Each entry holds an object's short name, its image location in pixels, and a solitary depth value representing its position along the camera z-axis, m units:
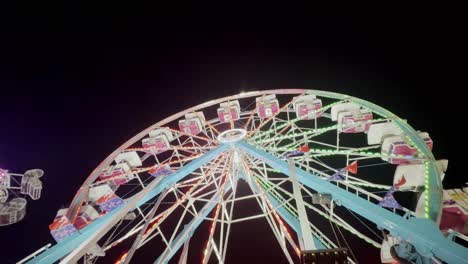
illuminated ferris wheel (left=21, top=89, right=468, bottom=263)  4.39
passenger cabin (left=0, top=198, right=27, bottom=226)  8.68
